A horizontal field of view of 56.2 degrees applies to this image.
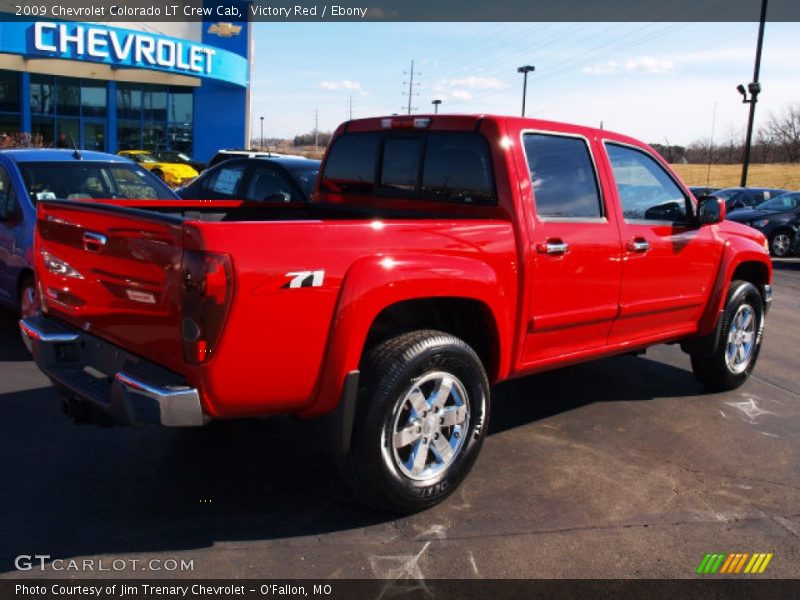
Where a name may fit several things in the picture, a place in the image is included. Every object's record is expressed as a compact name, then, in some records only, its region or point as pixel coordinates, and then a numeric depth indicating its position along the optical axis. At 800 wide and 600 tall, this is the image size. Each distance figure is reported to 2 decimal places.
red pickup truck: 3.00
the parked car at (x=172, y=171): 24.94
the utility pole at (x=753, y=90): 25.30
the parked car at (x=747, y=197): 21.18
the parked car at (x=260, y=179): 8.86
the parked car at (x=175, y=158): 28.81
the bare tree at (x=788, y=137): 58.62
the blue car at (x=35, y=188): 6.19
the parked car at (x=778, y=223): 16.94
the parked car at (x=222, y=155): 15.53
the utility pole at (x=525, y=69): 52.66
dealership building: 27.16
